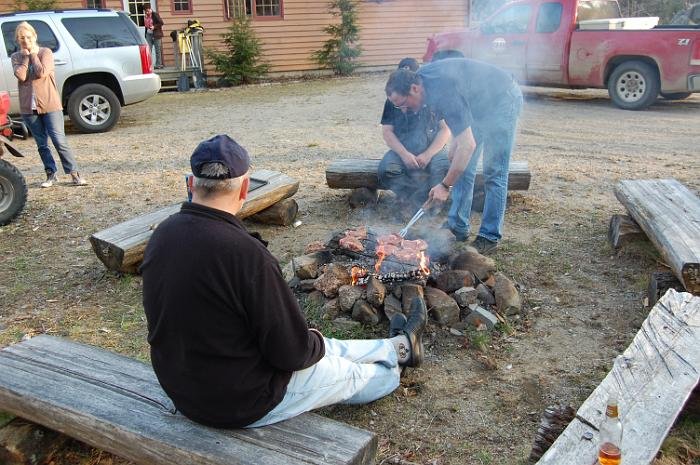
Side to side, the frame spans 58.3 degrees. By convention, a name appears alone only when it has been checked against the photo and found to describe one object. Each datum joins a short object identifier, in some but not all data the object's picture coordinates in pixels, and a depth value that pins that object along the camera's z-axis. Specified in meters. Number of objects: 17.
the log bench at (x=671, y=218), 3.82
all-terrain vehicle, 6.29
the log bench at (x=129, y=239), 4.97
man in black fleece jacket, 2.29
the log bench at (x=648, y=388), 2.44
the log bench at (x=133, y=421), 2.40
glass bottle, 2.26
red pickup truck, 10.30
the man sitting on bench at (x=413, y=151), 5.84
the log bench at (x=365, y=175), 6.24
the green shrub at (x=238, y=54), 15.80
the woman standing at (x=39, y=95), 6.95
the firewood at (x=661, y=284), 4.13
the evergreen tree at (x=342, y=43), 17.02
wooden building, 16.14
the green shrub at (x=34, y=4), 14.38
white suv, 10.13
